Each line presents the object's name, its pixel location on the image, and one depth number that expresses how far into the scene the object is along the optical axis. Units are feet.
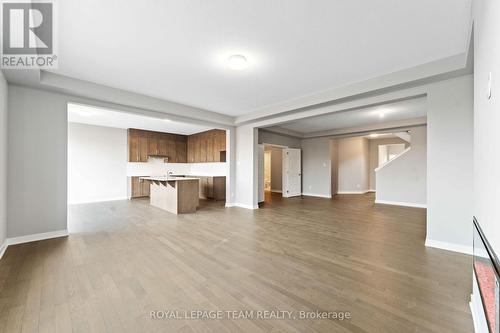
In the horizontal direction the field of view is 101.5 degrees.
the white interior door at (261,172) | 23.04
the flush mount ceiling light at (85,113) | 17.80
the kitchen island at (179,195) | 17.22
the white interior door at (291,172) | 27.79
